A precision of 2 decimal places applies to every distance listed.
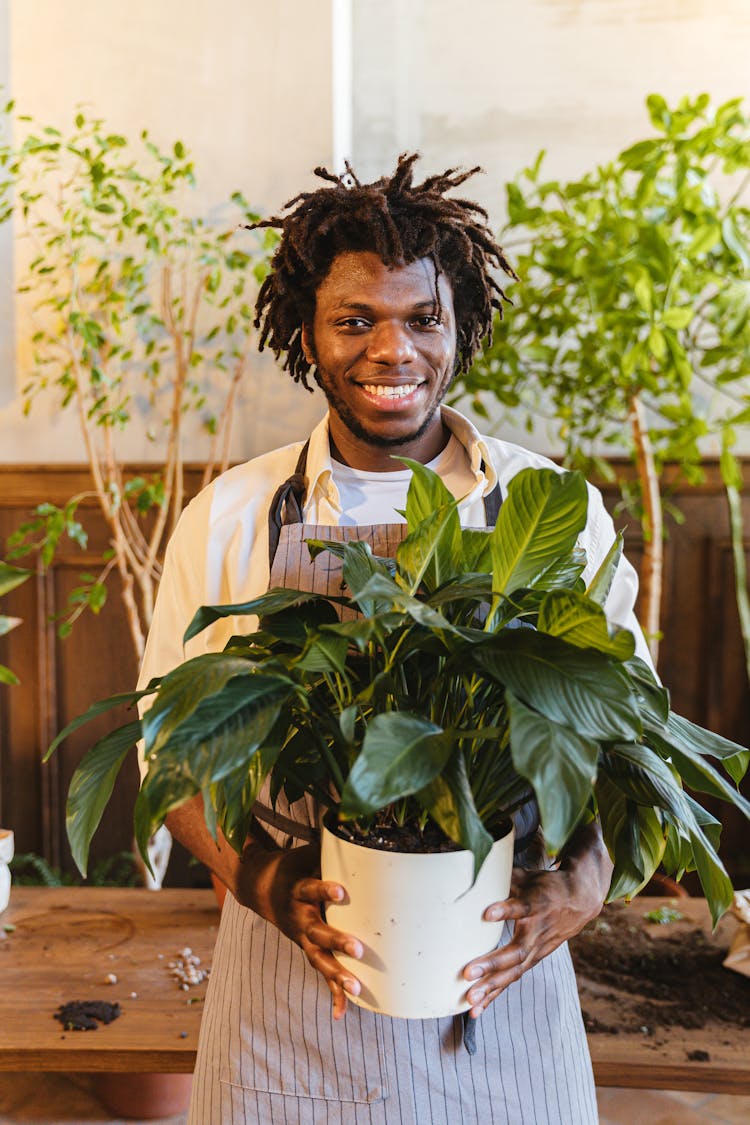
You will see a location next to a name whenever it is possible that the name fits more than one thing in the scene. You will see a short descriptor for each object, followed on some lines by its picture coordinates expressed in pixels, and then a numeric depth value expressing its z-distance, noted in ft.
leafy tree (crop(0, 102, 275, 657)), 8.11
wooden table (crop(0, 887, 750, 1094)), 5.41
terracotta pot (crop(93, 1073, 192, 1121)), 6.97
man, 3.71
